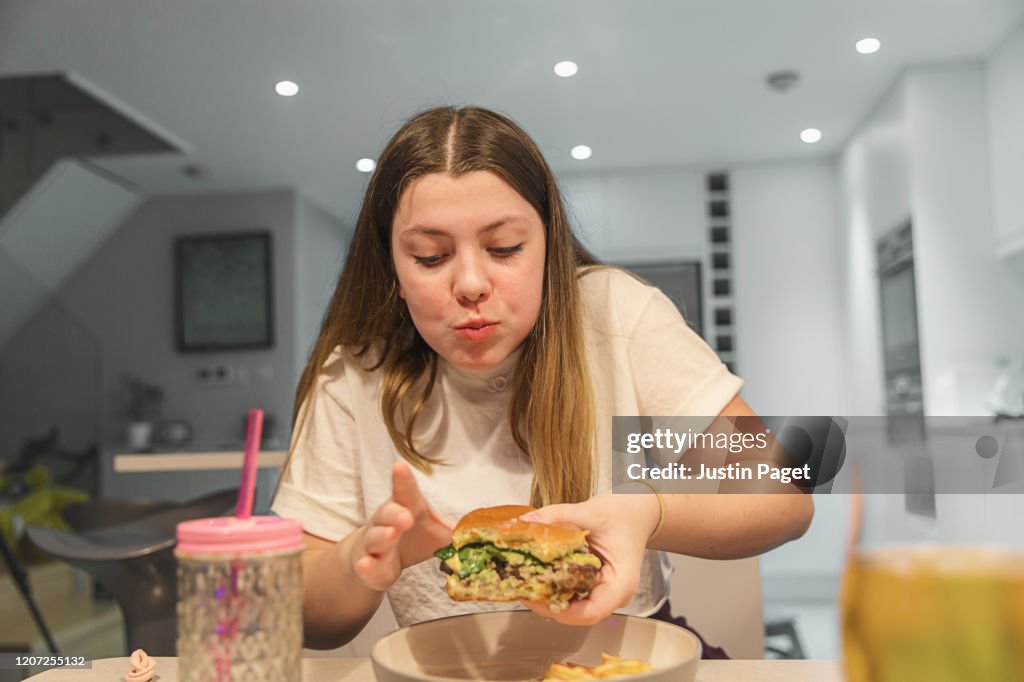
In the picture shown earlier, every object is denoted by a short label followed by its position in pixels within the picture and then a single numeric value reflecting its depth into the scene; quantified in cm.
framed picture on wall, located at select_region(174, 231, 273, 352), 454
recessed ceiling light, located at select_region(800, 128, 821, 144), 395
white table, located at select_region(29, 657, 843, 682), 56
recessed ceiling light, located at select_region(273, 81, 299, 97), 330
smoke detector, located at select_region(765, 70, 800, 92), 332
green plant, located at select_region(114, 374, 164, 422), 451
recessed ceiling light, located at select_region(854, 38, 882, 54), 306
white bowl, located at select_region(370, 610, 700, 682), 53
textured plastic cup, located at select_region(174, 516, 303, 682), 39
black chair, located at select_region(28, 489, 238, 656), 142
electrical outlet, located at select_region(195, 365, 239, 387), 454
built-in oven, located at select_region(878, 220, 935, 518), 322
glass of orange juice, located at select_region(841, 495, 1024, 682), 26
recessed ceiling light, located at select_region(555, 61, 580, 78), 321
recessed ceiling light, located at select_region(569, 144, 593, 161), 397
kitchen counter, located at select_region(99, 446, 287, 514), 383
